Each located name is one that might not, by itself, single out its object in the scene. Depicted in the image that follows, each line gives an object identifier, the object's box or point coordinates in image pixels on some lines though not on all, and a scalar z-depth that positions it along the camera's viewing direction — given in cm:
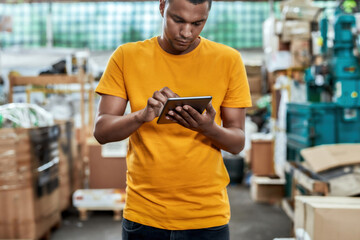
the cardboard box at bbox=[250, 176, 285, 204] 478
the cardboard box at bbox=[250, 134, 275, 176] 552
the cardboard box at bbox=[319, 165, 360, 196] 259
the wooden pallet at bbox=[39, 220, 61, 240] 347
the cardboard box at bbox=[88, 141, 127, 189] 443
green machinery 354
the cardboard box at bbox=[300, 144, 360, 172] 281
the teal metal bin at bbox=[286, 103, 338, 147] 369
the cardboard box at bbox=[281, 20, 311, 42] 518
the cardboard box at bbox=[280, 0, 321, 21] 516
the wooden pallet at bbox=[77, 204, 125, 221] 416
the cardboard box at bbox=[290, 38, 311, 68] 522
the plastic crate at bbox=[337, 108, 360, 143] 362
